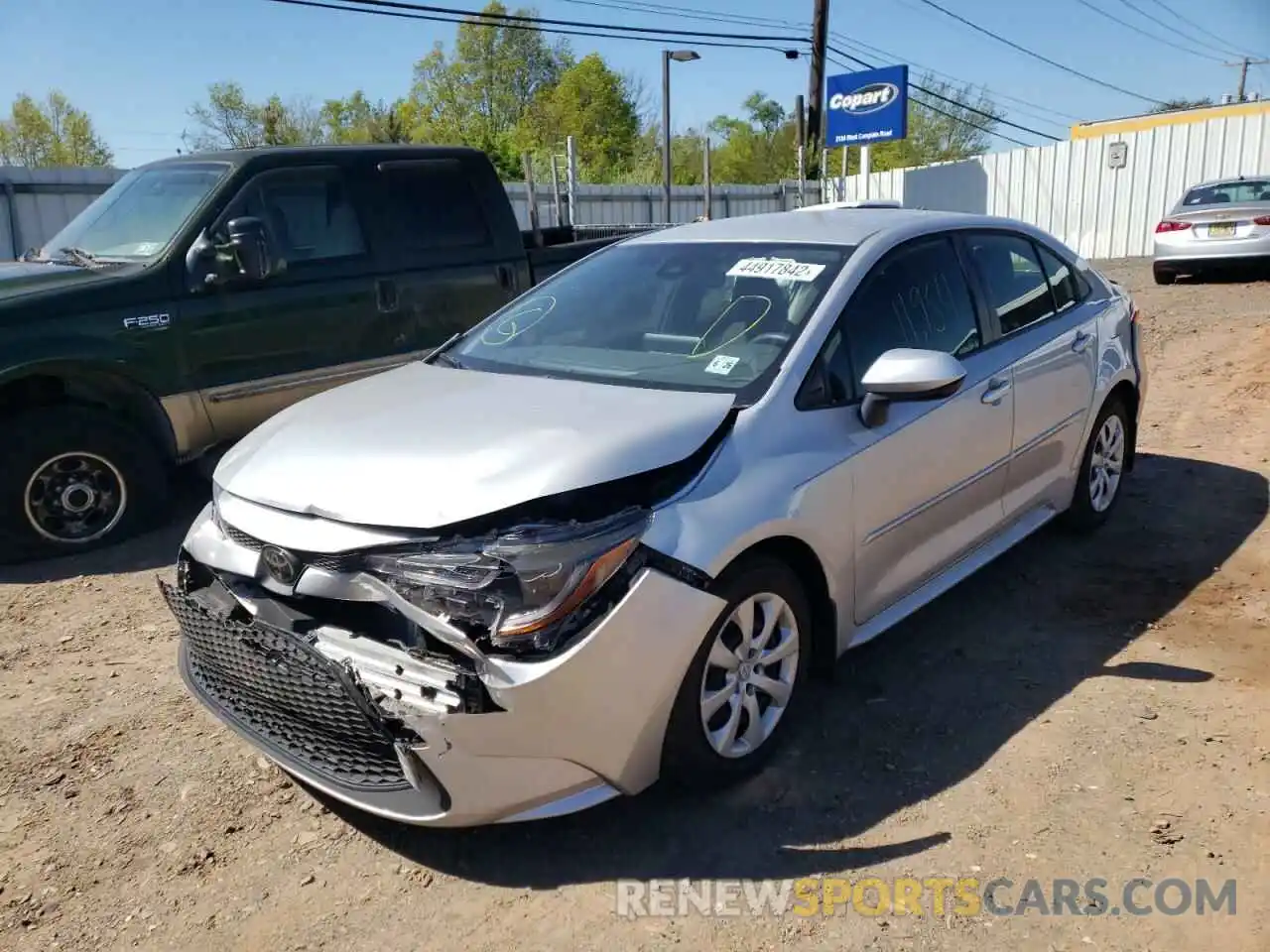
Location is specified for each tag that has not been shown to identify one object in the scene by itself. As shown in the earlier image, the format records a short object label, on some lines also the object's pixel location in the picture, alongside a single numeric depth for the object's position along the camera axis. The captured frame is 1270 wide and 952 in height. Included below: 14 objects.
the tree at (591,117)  53.94
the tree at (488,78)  64.56
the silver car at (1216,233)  13.87
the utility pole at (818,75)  26.59
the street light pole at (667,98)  20.49
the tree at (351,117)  60.30
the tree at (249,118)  53.41
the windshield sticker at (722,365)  3.46
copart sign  24.53
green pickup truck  5.29
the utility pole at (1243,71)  63.75
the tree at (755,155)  52.88
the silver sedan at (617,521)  2.62
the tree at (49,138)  57.41
